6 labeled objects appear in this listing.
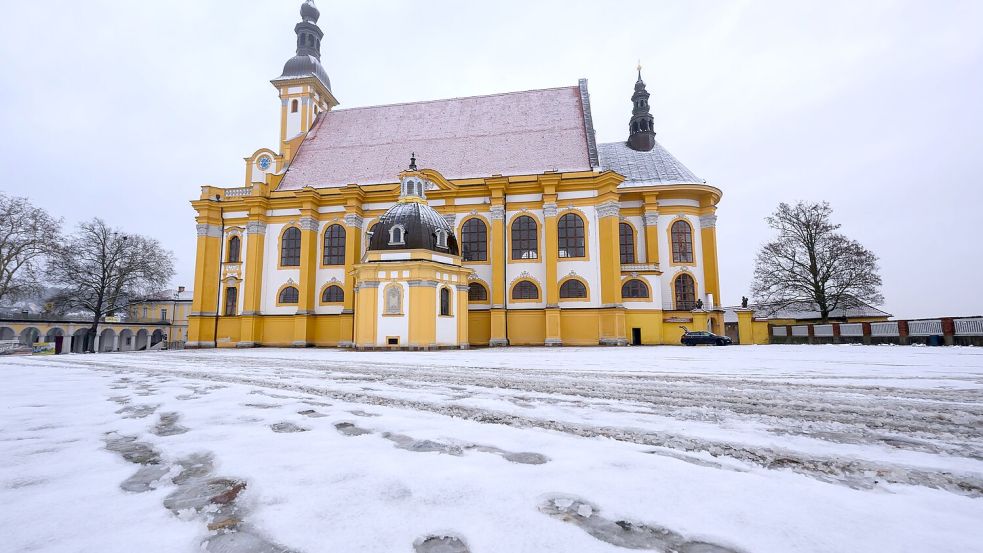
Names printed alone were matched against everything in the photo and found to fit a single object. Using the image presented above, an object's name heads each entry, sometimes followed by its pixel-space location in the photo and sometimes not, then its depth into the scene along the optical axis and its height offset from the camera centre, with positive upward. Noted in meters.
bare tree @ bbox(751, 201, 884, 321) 28.45 +3.63
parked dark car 23.17 -0.75
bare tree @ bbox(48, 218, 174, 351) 32.06 +4.28
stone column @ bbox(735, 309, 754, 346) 27.06 -0.11
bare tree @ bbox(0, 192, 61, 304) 27.95 +5.50
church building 21.97 +4.97
